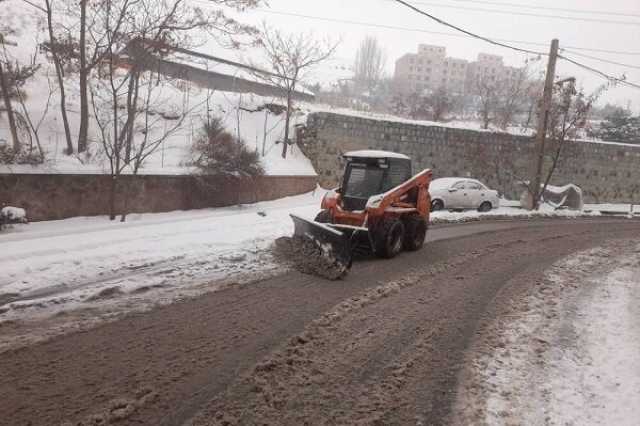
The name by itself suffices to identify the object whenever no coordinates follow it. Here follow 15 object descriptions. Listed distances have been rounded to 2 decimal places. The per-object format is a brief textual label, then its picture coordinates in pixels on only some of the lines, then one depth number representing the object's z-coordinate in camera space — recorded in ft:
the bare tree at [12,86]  38.96
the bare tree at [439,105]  90.43
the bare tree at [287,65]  61.77
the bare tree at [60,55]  42.55
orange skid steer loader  24.95
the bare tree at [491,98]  97.85
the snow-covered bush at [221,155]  45.11
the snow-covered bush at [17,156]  34.35
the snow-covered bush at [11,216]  31.45
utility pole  54.08
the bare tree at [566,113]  56.80
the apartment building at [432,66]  307.37
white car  50.93
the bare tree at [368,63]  267.39
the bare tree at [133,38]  37.55
